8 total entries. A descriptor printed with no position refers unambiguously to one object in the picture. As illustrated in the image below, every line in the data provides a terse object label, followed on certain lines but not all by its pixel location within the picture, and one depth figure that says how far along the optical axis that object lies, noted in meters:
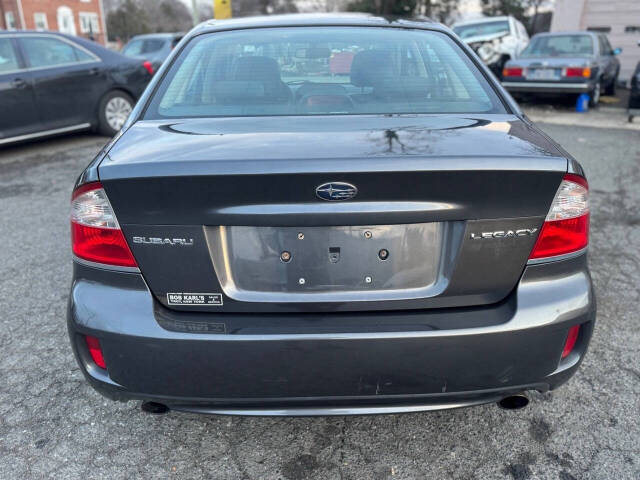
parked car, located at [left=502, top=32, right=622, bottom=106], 10.42
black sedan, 6.84
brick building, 39.25
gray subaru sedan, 1.63
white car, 13.85
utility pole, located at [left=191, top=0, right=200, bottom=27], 20.92
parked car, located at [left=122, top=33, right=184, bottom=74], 12.91
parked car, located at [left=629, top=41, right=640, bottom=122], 9.19
